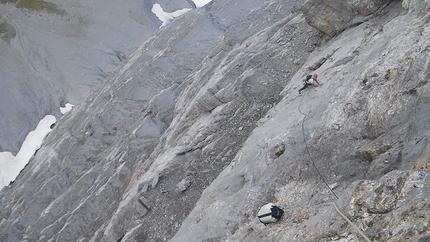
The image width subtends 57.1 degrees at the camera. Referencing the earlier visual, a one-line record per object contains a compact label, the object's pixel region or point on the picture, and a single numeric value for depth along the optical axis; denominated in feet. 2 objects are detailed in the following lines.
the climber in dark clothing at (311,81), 50.57
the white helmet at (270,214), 36.17
